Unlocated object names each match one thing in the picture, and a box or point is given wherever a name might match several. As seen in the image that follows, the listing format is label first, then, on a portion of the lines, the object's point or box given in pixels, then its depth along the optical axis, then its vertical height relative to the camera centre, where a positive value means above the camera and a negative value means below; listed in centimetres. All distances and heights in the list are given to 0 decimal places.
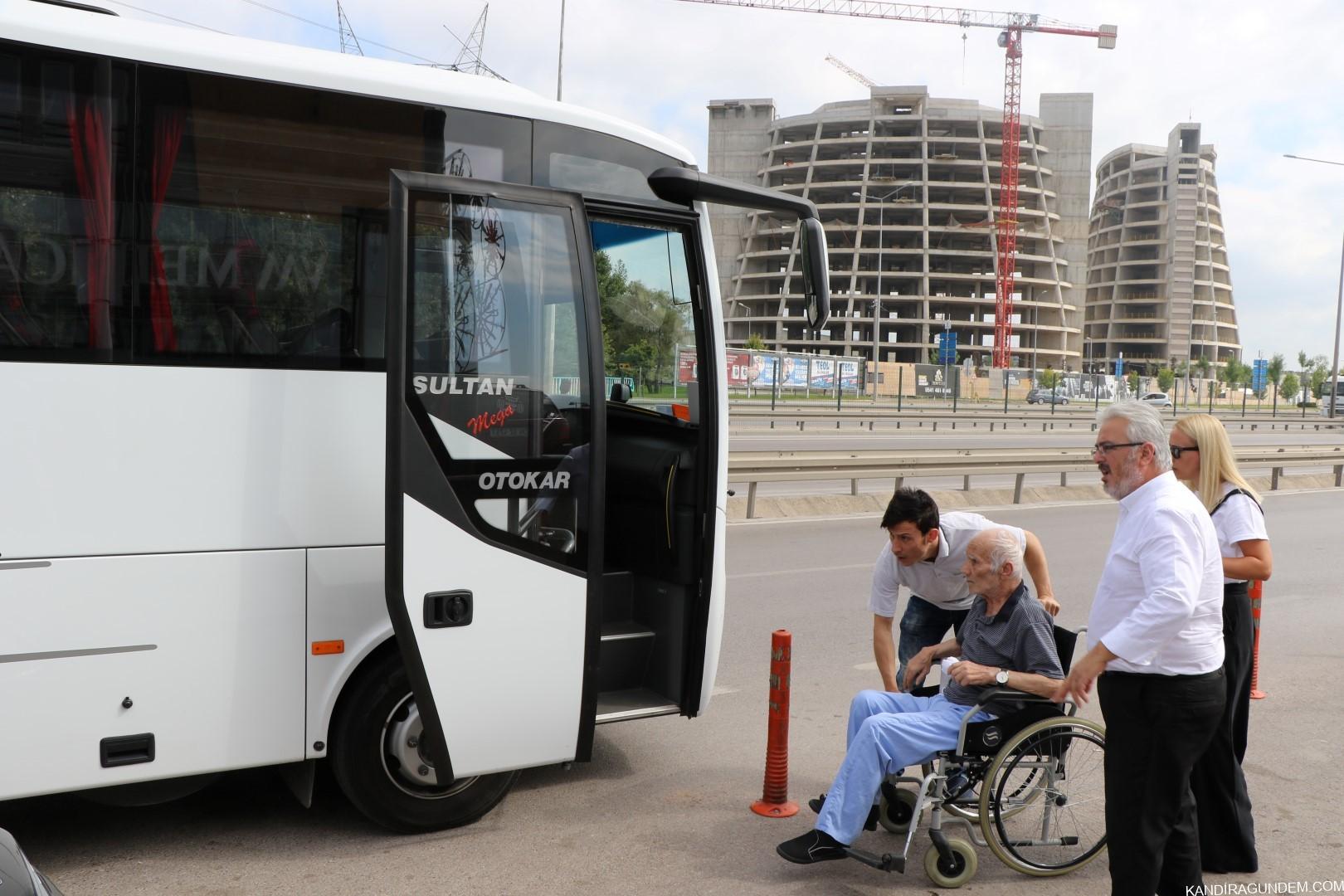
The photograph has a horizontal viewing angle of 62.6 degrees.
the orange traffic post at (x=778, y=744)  496 -162
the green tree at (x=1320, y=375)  9475 +206
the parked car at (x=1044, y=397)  6525 -37
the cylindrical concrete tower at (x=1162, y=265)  13000 +1556
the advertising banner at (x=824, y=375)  4391 +45
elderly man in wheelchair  421 -140
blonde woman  446 -91
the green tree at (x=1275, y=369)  8594 +209
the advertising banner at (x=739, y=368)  3894 +55
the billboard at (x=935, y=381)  5525 +38
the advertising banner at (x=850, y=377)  4607 +42
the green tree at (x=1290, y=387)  9219 +72
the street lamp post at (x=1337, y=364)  5022 +158
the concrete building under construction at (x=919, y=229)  10781 +1578
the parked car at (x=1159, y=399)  7056 -39
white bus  393 -17
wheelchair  423 -159
